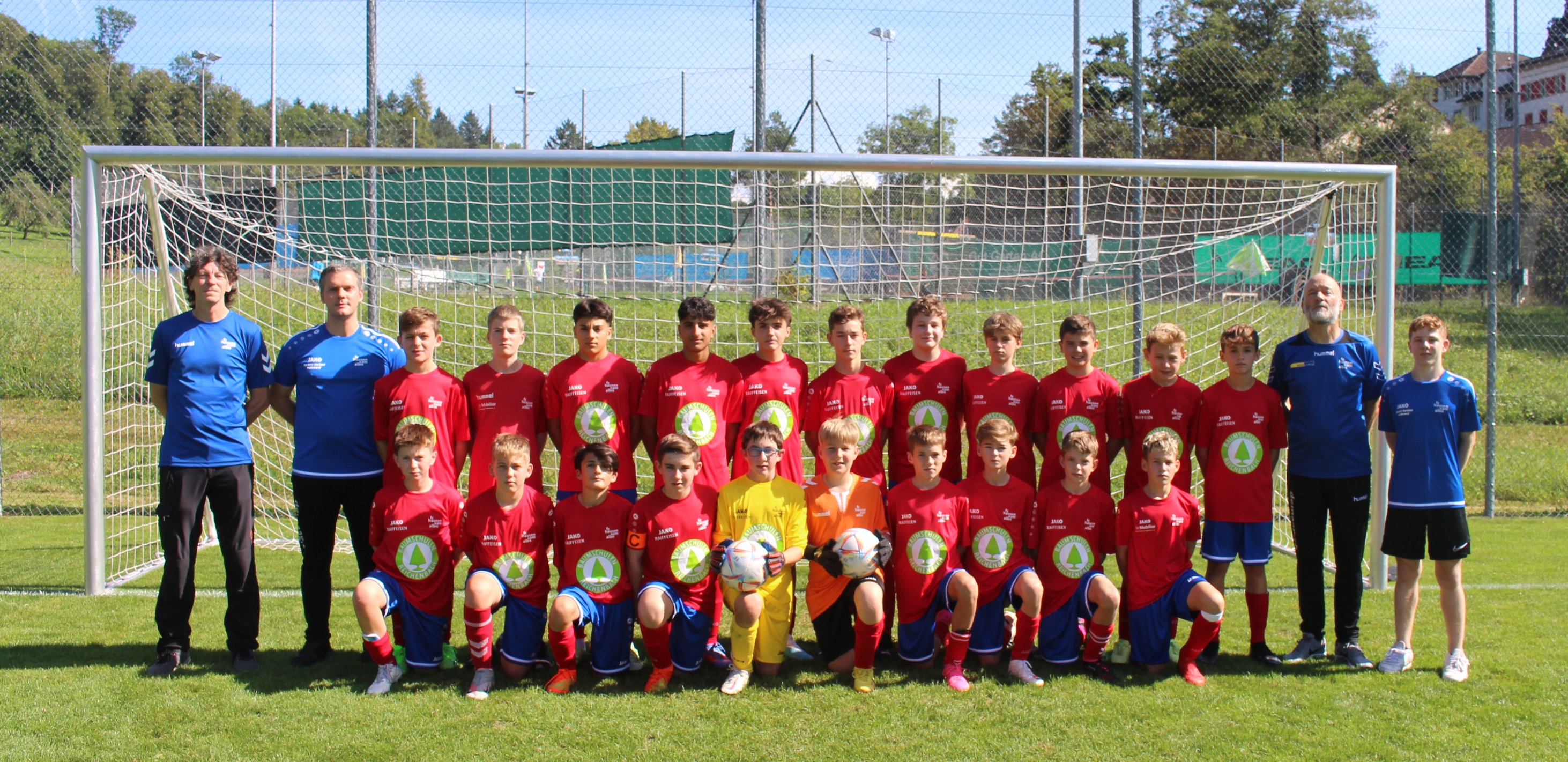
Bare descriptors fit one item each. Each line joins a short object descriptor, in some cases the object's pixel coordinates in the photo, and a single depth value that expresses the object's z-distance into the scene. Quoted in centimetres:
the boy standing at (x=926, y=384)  444
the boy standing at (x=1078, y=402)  436
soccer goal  554
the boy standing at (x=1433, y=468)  407
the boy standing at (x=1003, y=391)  441
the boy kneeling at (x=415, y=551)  389
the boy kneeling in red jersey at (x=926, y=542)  404
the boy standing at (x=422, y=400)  411
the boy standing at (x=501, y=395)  422
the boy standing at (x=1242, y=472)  428
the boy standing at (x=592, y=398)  425
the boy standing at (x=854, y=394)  429
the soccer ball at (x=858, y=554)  382
